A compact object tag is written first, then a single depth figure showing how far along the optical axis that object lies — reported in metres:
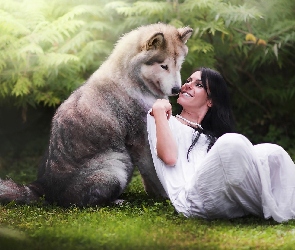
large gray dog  4.30
